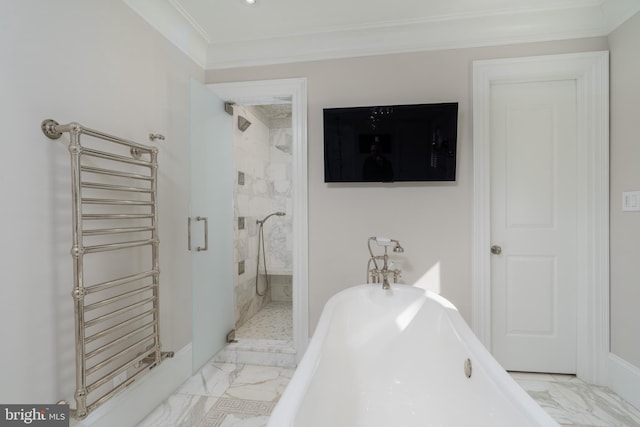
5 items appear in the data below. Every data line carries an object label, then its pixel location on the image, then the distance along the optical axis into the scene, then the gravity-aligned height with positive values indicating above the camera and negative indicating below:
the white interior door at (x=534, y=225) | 1.96 -0.10
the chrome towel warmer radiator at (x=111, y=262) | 1.15 -0.25
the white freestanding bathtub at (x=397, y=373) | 0.87 -0.70
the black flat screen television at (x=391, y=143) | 1.96 +0.50
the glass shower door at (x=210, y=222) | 1.99 -0.08
